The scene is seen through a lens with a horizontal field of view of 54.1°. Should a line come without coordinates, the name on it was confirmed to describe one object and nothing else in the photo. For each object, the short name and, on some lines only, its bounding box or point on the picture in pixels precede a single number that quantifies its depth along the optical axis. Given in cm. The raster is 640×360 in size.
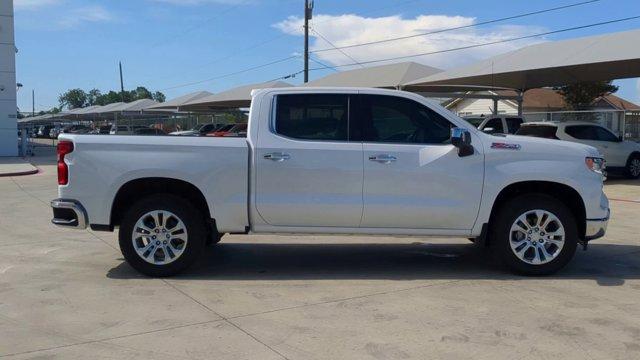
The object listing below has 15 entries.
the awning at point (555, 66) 1714
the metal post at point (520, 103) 2562
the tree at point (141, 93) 13695
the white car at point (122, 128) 5008
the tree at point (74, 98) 15825
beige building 2355
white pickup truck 645
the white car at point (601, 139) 1744
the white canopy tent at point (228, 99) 3534
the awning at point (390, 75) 2464
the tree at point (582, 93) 4219
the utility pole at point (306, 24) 3909
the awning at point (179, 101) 4484
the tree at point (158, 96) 14375
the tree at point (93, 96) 15477
